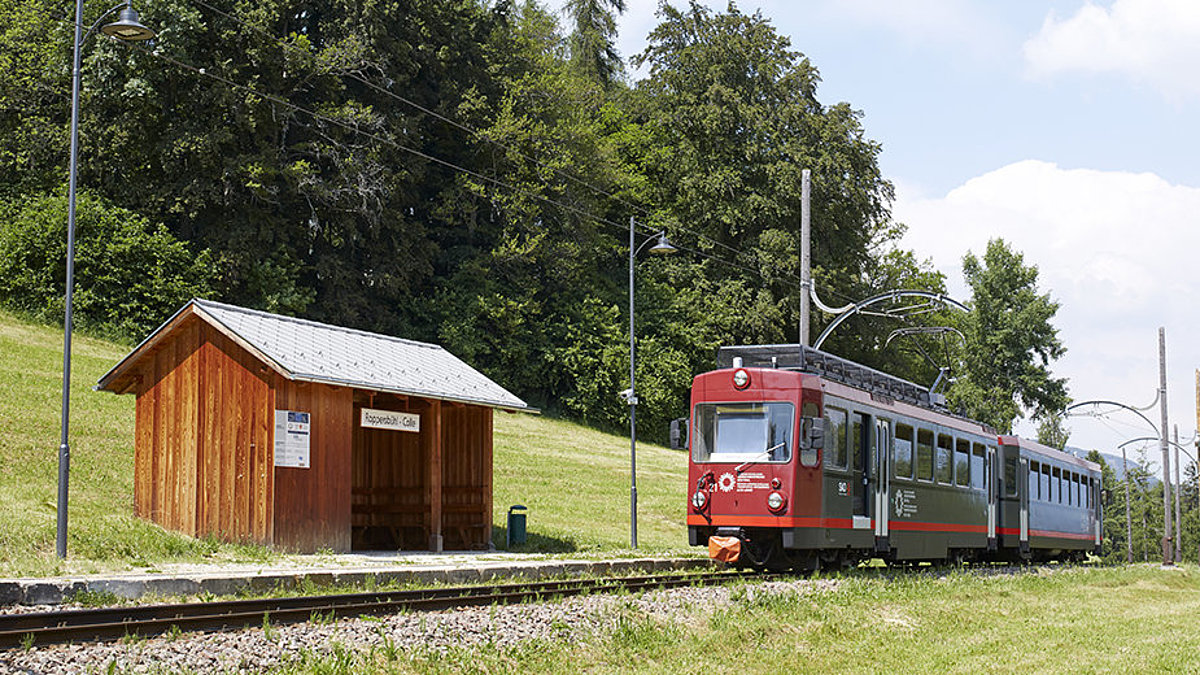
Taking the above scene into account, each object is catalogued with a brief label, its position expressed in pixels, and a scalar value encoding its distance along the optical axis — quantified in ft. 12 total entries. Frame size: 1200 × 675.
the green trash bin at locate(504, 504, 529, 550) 87.71
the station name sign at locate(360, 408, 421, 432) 75.87
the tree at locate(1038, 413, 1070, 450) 254.68
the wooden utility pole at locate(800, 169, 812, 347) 97.81
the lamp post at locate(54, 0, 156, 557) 59.47
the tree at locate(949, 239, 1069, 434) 252.62
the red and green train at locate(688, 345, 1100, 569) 65.62
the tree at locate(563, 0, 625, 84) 244.26
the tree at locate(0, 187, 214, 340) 145.18
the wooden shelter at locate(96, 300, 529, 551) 69.05
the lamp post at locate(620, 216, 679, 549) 92.07
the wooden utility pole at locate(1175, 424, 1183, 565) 186.94
